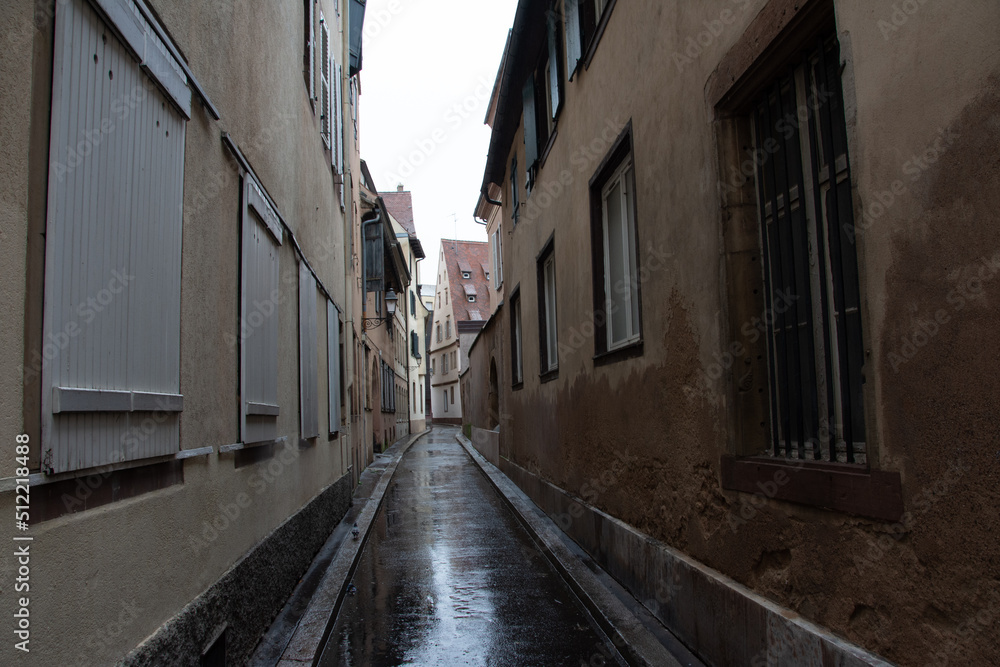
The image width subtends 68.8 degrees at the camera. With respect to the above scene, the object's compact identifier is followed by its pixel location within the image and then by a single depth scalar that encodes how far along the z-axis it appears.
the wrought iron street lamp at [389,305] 17.91
